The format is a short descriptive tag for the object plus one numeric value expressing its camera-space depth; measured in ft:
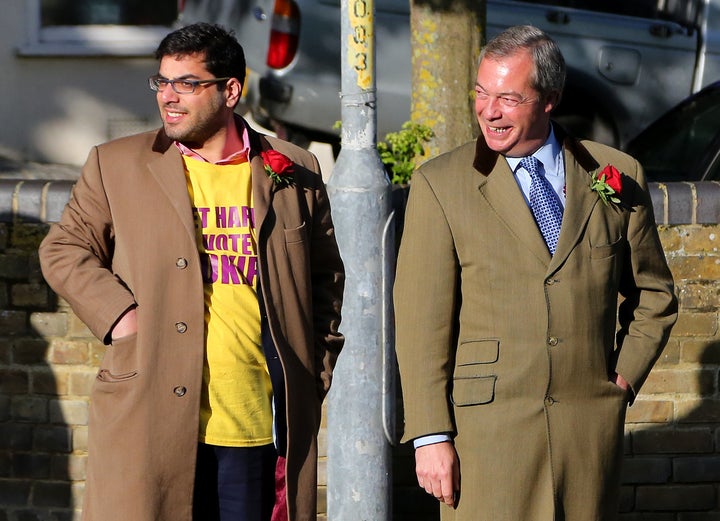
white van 66.69
